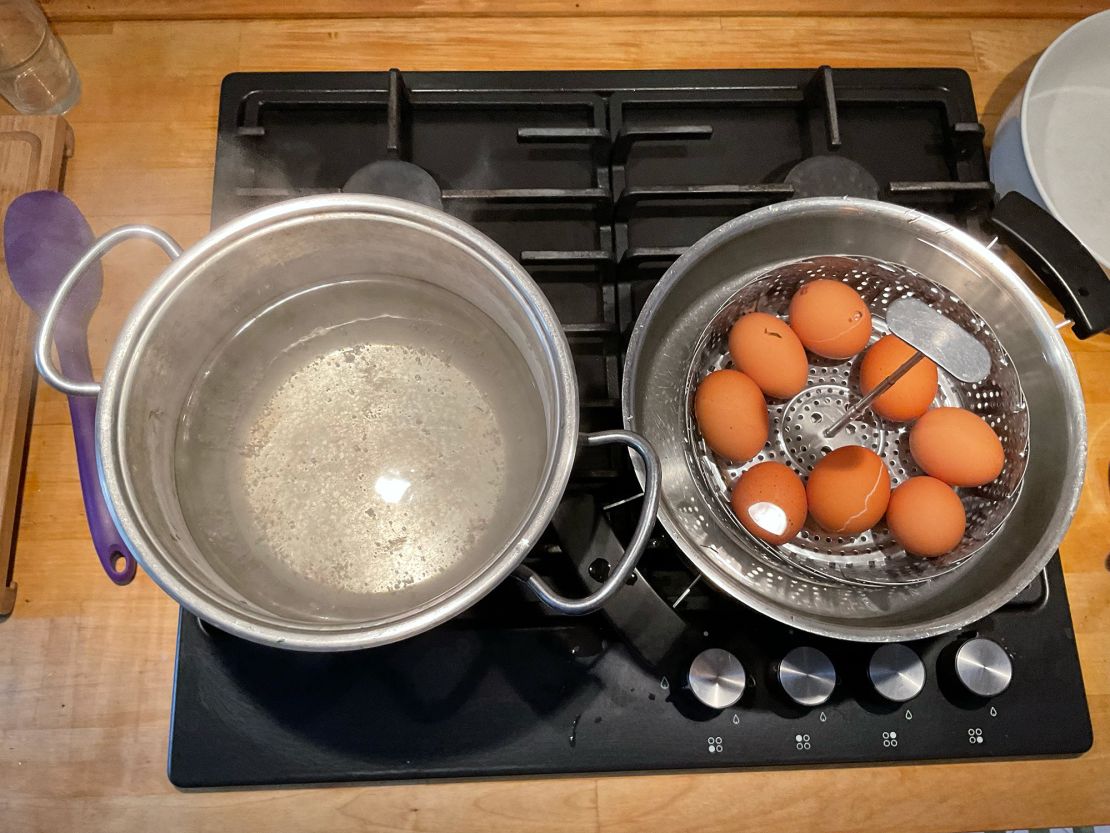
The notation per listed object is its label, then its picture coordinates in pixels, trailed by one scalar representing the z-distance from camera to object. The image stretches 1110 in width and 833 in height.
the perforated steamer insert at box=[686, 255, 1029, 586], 0.62
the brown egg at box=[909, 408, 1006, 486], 0.62
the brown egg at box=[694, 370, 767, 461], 0.62
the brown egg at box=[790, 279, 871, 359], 0.64
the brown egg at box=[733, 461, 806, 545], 0.60
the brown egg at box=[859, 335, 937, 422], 0.64
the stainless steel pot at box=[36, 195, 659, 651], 0.46
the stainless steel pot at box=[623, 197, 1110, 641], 0.58
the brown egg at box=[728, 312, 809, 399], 0.64
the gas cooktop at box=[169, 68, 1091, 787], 0.61
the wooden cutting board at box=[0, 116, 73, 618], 0.66
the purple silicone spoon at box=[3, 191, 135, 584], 0.65
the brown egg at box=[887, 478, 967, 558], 0.61
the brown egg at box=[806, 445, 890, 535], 0.61
